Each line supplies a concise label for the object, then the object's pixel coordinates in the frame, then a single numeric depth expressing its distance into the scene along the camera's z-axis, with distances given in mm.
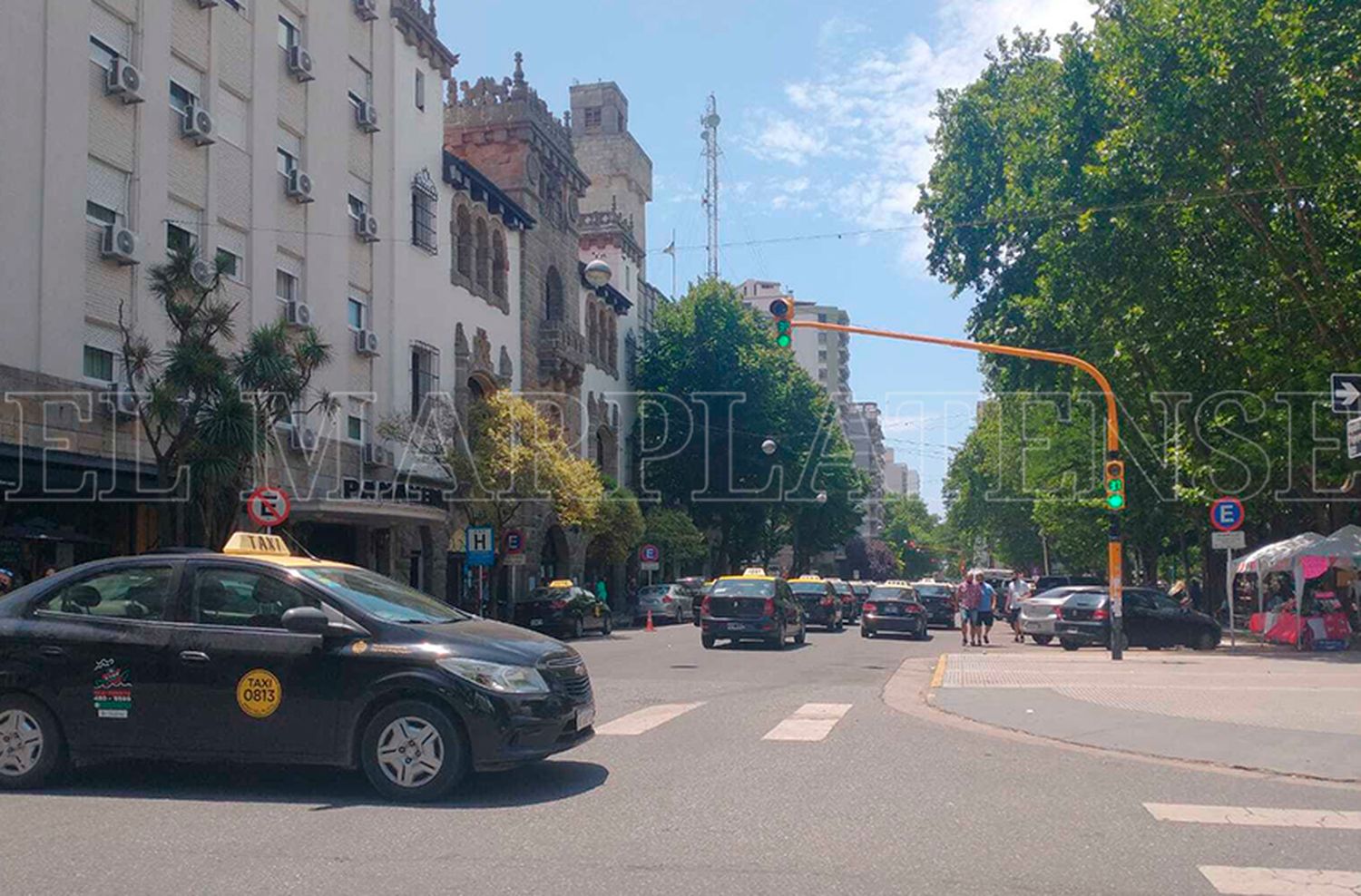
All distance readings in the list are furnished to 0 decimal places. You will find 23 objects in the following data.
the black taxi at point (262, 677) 8281
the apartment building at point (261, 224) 22828
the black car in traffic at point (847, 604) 45994
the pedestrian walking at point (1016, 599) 33612
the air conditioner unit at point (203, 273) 24922
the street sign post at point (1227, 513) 25172
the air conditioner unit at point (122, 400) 24188
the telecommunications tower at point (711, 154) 87062
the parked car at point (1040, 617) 30906
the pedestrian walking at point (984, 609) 29609
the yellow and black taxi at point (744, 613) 26547
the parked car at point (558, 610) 33625
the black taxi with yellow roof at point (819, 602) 37125
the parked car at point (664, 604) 45344
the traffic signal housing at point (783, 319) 20844
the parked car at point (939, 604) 39844
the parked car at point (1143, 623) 28156
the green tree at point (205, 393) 21531
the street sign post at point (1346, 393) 15602
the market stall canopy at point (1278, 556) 27775
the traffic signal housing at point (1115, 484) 22047
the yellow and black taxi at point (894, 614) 32806
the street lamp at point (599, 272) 46281
